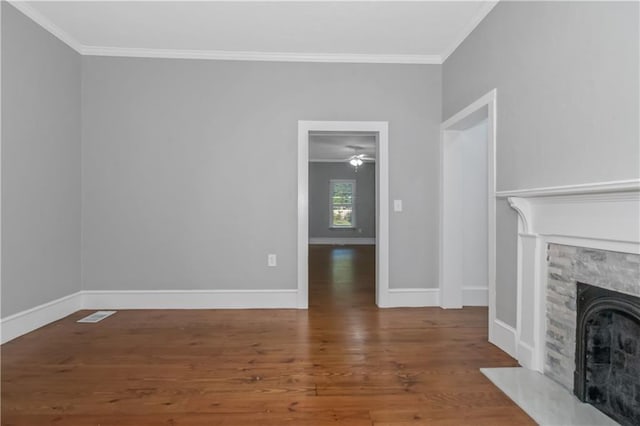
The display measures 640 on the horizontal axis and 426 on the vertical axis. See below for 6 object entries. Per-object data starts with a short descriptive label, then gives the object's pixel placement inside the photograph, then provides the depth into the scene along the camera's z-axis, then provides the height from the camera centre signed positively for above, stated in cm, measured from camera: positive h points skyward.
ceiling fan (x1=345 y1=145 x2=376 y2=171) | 871 +150
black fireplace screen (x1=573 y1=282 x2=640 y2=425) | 161 -71
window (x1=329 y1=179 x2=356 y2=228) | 1102 +26
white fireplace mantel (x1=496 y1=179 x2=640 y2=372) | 156 -9
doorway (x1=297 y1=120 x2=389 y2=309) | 368 +16
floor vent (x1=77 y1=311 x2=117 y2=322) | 326 -105
